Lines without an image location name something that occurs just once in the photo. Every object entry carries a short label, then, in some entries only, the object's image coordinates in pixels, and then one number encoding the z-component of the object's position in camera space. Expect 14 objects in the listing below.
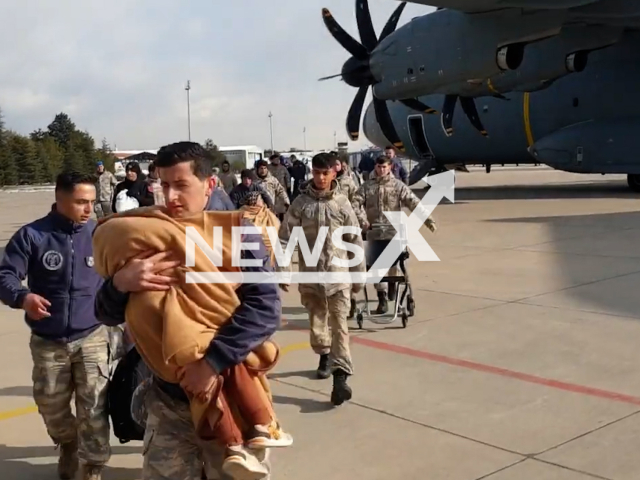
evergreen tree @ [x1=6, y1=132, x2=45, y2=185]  68.00
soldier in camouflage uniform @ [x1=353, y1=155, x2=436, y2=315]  8.84
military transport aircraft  15.70
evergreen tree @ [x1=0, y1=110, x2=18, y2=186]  66.25
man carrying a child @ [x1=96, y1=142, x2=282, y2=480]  2.75
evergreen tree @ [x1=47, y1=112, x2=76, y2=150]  114.29
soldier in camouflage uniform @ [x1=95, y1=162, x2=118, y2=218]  17.37
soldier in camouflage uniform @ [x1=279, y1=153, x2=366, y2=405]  5.93
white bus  73.78
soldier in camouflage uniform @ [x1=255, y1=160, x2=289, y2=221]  13.52
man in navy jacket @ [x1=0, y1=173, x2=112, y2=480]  4.29
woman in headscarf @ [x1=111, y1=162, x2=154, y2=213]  10.73
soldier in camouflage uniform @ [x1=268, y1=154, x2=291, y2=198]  17.75
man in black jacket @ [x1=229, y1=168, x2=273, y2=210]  11.44
